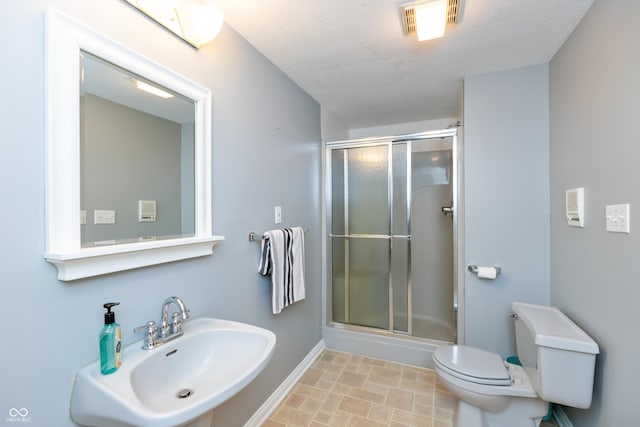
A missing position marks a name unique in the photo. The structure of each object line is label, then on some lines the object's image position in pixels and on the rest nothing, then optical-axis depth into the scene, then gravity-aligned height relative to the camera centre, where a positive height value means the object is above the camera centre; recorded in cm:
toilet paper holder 198 -40
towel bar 166 -14
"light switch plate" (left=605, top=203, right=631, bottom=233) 111 -2
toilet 130 -83
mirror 92 +21
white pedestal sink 77 -54
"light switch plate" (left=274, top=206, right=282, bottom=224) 191 -1
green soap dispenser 88 -41
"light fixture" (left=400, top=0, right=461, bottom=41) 132 +96
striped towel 169 -32
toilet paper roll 195 -42
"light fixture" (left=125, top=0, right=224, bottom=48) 109 +80
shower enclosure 255 -21
